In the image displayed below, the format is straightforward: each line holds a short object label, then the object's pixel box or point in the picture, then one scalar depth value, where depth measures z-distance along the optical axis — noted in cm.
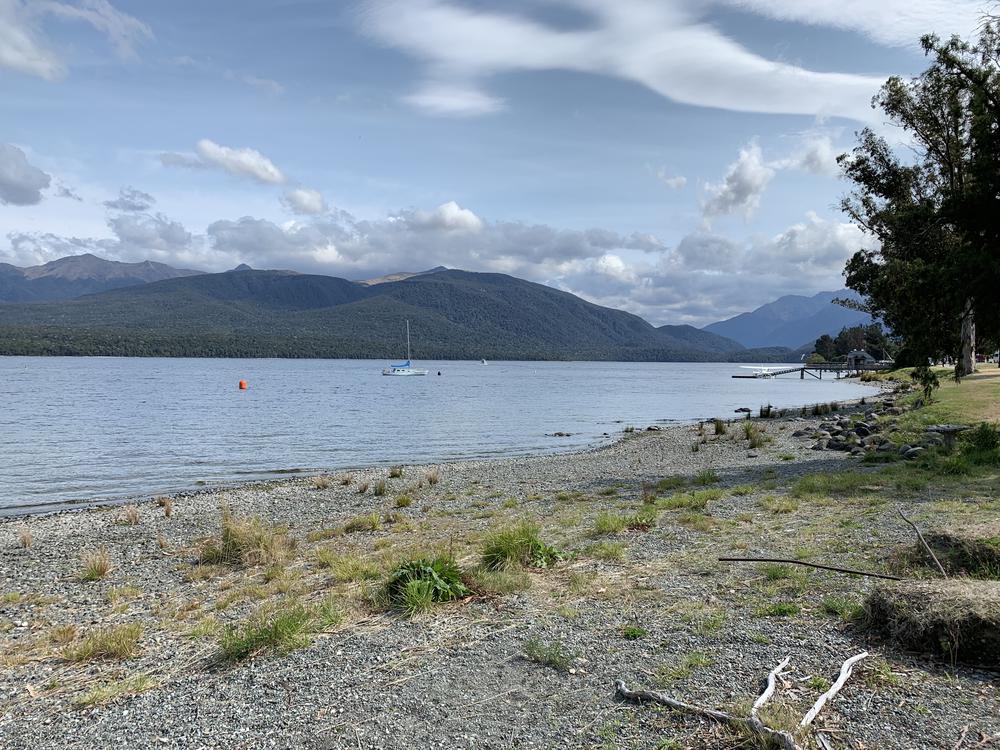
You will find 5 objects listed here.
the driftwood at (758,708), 438
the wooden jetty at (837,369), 13325
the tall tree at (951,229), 1593
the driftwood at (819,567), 699
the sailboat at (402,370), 14525
